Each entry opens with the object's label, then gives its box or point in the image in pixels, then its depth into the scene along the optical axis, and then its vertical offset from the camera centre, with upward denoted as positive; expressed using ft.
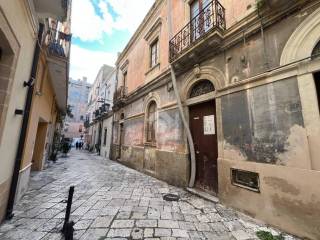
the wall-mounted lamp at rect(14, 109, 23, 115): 10.62 +2.00
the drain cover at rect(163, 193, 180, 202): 14.94 -4.81
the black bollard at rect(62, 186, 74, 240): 8.27 -4.31
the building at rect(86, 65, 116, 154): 51.77 +11.86
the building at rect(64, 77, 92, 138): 125.39 +32.86
